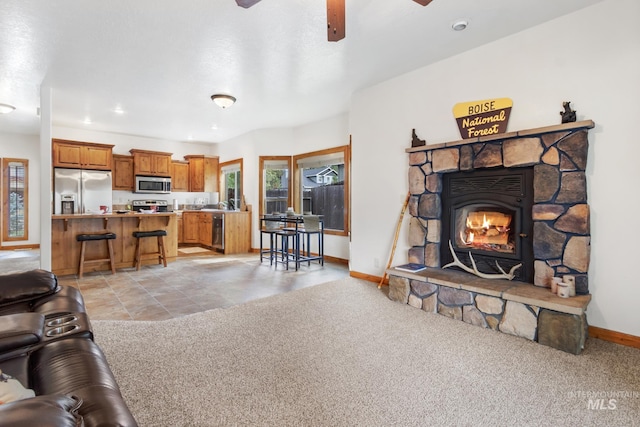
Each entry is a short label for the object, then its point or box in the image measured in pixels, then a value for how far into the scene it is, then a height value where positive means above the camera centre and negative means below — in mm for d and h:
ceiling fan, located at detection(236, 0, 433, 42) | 1961 +1240
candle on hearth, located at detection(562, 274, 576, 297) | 2574 -597
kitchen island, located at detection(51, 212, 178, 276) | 4793 -439
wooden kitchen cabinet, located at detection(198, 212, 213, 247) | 7587 -473
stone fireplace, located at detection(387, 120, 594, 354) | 2629 -197
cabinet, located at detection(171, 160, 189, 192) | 8305 +898
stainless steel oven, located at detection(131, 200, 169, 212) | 7809 +111
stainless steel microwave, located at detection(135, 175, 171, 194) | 7588 +613
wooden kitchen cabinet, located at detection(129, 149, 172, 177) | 7535 +1138
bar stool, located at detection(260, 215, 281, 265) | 5805 -382
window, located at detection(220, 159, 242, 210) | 8008 +700
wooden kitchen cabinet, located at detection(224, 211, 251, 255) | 6984 -512
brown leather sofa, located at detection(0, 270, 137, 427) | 687 -564
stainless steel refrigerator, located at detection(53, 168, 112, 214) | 6418 +398
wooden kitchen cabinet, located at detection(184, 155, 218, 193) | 8586 +1014
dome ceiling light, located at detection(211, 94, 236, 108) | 4777 +1669
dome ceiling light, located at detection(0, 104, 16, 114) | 5129 +1658
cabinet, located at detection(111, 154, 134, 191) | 7414 +861
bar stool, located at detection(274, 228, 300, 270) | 5359 -735
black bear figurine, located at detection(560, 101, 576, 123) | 2709 +827
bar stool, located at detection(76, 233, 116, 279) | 4742 -558
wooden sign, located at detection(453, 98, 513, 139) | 3164 +973
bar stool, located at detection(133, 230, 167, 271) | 5279 -672
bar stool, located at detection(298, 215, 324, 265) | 5375 -334
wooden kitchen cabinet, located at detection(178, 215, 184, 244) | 8155 -571
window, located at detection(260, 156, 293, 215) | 7129 +584
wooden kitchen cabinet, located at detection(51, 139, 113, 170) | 6434 +1153
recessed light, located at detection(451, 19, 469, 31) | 2871 +1704
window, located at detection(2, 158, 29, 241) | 7285 +238
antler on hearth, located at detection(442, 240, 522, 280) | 3102 -625
